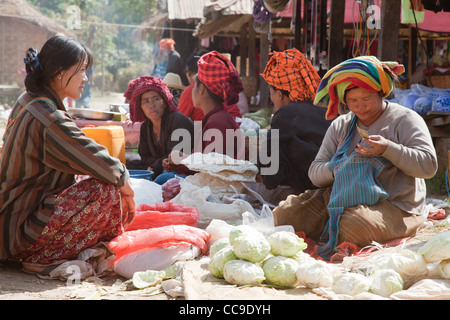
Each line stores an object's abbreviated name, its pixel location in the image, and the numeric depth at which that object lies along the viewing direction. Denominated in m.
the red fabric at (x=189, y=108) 5.74
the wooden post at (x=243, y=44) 12.68
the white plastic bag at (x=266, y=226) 3.18
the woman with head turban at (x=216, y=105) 4.67
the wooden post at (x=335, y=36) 5.48
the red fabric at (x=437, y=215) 3.76
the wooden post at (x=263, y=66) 10.28
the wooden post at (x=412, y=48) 11.07
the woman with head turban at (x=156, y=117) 4.88
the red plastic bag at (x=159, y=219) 3.36
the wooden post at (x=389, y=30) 4.80
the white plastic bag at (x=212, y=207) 3.81
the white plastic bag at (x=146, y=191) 3.99
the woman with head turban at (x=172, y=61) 12.11
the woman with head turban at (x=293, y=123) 3.97
